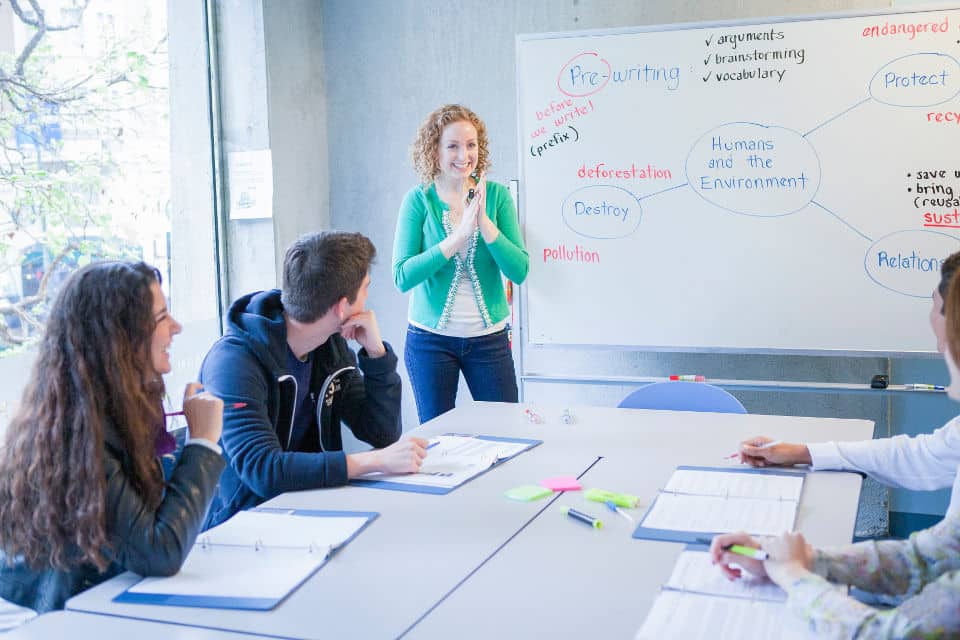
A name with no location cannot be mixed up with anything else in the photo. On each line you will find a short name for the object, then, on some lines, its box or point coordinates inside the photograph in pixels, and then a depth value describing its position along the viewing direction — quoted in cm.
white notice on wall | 385
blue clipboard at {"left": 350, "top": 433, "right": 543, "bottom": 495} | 187
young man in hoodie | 190
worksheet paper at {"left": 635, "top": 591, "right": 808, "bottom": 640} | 119
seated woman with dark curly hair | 139
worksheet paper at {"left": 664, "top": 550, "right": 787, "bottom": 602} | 131
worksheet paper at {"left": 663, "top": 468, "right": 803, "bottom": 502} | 180
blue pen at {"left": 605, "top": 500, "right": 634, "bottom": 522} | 170
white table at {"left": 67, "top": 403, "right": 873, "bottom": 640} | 127
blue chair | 266
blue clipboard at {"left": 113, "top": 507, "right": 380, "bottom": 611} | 131
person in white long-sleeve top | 192
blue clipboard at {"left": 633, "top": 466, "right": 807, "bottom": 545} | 154
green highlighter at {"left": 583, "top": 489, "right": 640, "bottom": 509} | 176
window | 291
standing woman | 311
